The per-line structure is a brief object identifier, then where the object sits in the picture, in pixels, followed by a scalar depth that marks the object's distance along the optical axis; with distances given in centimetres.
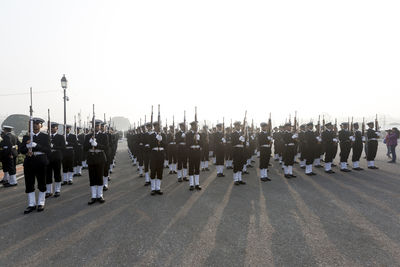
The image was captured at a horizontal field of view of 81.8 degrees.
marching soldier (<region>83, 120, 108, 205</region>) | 659
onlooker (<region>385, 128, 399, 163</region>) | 1393
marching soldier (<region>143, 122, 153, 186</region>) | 786
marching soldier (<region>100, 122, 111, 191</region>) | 699
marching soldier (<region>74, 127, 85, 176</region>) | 1076
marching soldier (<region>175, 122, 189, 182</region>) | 945
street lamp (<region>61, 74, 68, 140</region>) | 1487
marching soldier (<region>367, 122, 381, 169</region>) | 1177
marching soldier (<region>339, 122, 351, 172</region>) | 1129
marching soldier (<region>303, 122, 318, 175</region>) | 1041
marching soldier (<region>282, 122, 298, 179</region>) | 990
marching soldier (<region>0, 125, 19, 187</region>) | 872
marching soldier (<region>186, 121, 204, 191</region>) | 802
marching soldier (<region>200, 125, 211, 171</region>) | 1203
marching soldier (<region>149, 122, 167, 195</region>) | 741
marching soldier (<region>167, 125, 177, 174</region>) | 1105
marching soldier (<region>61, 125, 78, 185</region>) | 899
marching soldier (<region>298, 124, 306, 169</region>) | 1177
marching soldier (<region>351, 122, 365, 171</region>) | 1148
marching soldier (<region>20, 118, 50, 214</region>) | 584
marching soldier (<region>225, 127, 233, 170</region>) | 1289
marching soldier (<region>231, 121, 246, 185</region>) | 875
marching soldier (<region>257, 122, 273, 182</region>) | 938
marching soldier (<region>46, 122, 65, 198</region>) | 732
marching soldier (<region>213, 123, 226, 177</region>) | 1045
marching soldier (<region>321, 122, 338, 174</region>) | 1094
